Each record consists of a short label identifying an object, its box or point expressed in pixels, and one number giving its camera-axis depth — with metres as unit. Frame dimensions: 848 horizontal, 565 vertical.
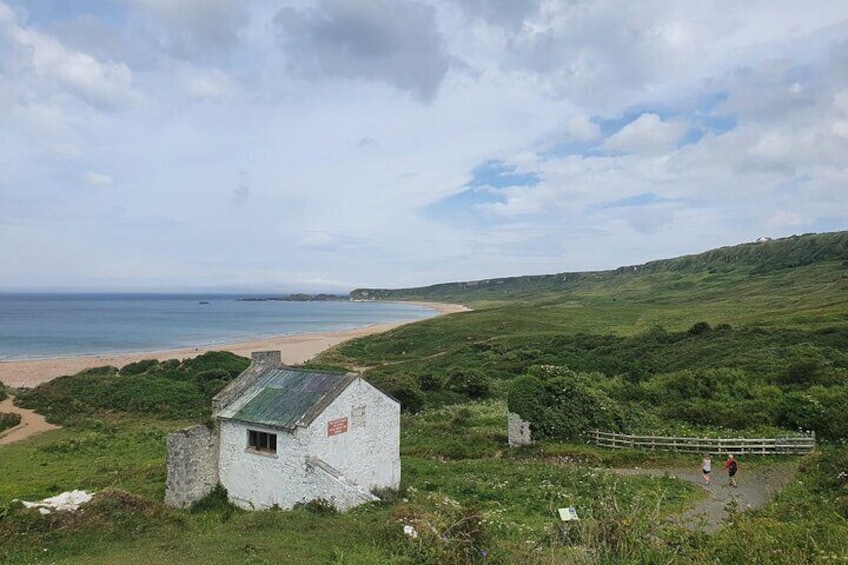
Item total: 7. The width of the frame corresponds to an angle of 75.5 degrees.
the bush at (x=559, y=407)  25.66
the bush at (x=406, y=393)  38.14
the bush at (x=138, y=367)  52.14
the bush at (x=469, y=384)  42.56
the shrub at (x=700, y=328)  50.54
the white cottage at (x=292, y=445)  15.67
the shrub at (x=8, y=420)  35.97
